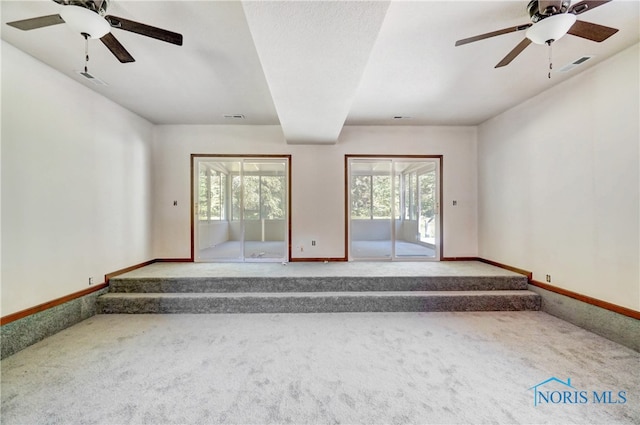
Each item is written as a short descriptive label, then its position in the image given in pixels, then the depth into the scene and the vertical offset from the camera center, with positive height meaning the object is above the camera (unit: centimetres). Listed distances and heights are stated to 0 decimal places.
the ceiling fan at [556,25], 187 +140
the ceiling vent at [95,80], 292 +162
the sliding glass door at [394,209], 530 +5
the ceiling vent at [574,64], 277 +164
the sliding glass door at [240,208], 518 +7
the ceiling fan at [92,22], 180 +138
